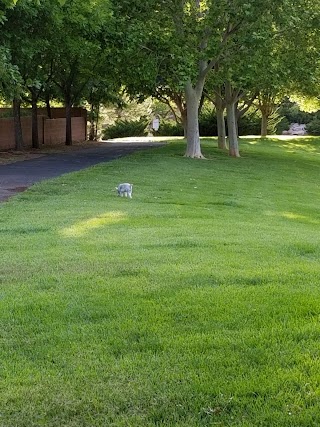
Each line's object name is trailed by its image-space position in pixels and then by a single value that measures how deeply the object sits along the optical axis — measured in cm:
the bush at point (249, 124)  6009
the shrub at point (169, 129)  5862
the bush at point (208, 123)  5597
